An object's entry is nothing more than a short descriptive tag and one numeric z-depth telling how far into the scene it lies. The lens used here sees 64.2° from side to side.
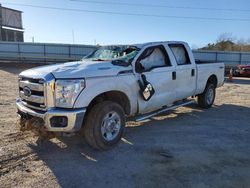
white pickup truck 3.16
